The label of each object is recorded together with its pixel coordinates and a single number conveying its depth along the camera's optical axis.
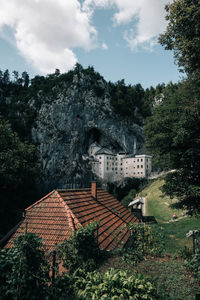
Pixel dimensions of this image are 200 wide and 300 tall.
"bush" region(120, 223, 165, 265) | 7.00
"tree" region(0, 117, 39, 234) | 25.27
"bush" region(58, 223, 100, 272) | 6.33
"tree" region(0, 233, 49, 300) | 3.95
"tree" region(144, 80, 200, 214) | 11.92
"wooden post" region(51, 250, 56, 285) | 4.93
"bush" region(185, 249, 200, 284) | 5.95
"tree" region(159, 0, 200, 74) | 12.15
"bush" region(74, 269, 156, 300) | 4.40
